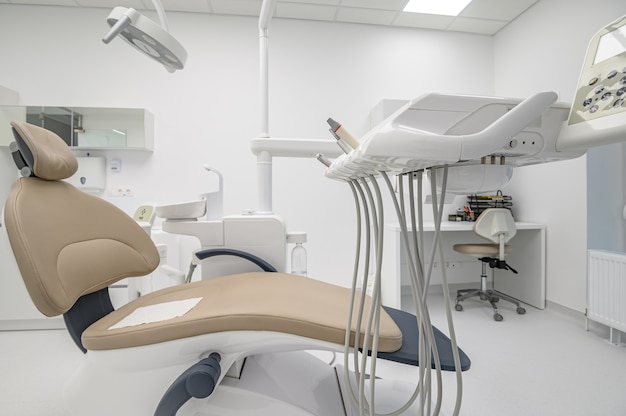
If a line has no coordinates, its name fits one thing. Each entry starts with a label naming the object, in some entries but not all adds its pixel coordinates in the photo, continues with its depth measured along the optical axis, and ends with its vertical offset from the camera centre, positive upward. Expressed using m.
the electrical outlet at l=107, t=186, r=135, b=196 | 2.87 +0.13
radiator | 1.92 -0.55
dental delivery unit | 0.62 -0.23
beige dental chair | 0.77 -0.31
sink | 1.37 -0.02
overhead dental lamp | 0.97 +0.57
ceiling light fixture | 2.85 +1.83
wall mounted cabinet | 2.58 +0.70
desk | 2.54 -0.56
